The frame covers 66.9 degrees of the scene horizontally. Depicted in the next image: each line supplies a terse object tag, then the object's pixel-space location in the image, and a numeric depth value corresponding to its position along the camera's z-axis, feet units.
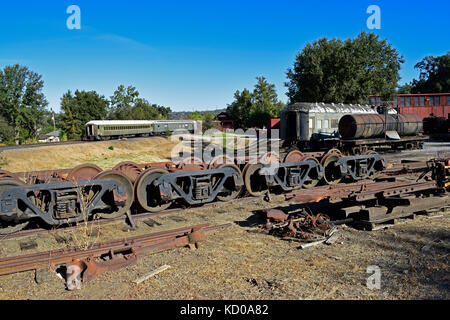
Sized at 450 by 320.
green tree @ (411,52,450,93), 257.75
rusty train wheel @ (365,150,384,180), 38.33
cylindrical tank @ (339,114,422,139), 62.28
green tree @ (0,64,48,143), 190.80
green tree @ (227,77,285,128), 206.08
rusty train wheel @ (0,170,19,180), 21.82
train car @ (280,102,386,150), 75.11
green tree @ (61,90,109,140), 186.91
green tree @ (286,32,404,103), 119.34
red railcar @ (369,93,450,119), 143.54
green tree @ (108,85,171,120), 197.73
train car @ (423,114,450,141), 109.70
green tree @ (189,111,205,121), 262.00
